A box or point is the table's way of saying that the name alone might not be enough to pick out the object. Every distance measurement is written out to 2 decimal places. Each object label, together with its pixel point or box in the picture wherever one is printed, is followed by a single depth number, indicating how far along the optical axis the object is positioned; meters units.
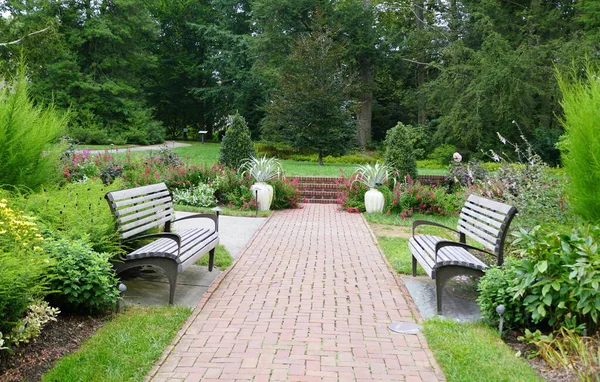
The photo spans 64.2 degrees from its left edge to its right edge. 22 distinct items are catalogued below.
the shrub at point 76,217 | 4.60
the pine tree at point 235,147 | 14.28
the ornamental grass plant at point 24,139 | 5.57
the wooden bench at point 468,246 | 4.63
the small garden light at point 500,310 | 3.79
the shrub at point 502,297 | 3.99
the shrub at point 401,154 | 13.69
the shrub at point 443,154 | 25.45
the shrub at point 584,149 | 4.82
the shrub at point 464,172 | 13.33
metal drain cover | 4.13
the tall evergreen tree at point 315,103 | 22.45
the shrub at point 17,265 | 2.93
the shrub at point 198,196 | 11.72
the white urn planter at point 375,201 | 11.80
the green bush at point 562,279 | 3.47
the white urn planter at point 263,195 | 11.75
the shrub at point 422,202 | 11.62
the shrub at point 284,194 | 12.42
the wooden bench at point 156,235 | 4.66
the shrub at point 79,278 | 3.94
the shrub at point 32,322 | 3.10
